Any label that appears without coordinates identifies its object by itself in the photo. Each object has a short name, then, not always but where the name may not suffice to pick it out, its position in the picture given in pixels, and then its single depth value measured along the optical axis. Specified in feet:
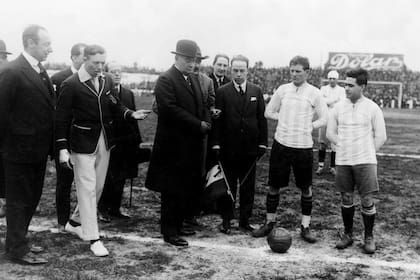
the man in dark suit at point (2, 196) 21.80
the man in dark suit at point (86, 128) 17.30
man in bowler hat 18.29
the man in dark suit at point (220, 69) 23.16
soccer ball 17.75
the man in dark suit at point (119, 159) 21.65
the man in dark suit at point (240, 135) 20.22
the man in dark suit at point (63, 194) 19.49
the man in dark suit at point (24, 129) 15.92
